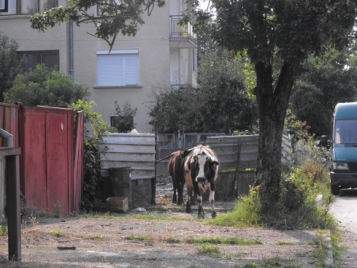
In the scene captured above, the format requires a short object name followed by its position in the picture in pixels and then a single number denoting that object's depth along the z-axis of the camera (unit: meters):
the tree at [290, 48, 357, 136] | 40.47
